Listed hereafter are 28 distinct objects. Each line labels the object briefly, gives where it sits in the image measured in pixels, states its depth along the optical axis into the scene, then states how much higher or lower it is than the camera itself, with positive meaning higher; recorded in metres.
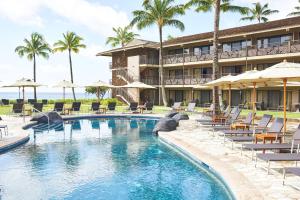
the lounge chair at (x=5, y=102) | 28.88 -0.63
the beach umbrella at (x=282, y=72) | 7.68 +0.92
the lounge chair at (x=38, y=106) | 18.43 -0.71
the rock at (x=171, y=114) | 16.15 -1.14
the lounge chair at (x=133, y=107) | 20.99 -0.86
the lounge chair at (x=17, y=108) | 17.81 -0.85
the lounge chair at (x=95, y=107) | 20.24 -0.84
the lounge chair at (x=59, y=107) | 19.59 -0.83
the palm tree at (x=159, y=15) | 25.61 +9.24
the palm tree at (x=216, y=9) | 17.02 +7.54
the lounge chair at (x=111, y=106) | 21.14 -0.79
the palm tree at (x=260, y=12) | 38.22 +14.21
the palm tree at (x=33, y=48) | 38.58 +8.16
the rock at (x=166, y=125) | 12.67 -1.51
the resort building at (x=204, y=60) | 23.11 +4.39
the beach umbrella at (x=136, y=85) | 22.25 +1.21
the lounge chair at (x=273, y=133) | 7.89 -1.21
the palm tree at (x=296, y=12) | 32.54 +12.08
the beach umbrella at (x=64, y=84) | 22.34 +1.28
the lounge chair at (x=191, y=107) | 18.76 -0.75
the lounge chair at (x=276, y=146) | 6.75 -1.43
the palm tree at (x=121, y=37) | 42.52 +11.09
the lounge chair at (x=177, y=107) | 20.46 -0.83
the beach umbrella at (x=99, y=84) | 22.81 +1.32
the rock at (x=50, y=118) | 15.87 -1.43
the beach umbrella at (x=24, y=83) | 17.85 +1.09
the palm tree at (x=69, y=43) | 36.99 +8.65
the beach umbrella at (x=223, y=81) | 11.70 +0.89
